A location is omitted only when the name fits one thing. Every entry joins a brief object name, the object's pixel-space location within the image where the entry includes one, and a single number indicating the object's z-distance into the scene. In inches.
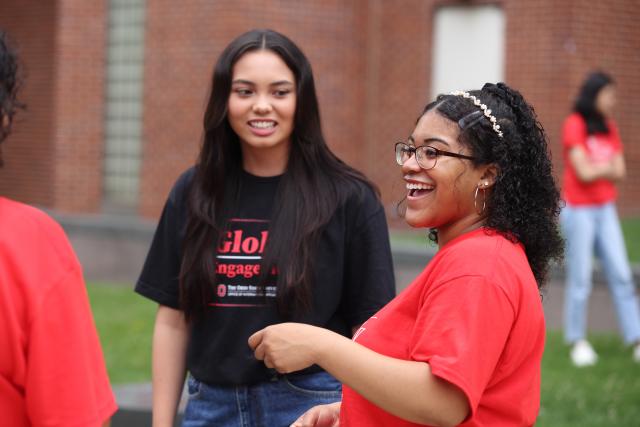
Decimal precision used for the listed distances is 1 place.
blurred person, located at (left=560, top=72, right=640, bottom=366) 559.1
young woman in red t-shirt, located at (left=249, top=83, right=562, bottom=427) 153.1
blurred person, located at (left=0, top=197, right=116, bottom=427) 143.7
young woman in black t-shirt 223.9
